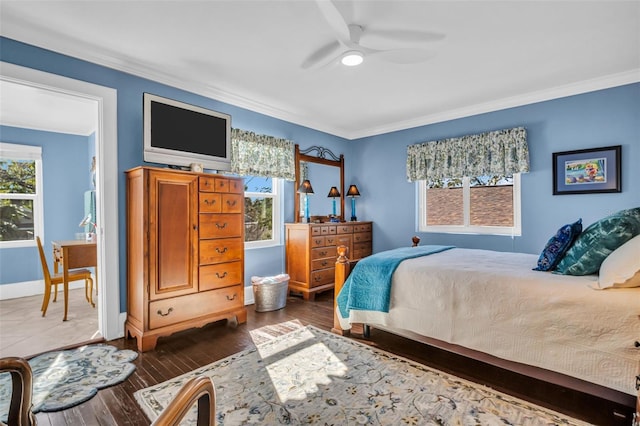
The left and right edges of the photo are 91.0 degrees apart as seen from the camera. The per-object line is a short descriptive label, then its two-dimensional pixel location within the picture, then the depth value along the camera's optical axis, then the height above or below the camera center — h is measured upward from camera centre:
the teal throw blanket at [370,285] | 2.60 -0.63
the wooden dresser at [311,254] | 4.23 -0.60
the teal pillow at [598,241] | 1.93 -0.20
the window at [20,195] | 4.54 +0.26
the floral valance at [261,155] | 3.84 +0.73
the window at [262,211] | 4.20 +0.00
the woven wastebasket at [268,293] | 3.75 -0.99
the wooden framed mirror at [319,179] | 4.67 +0.52
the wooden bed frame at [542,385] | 1.78 -1.17
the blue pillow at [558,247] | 2.28 -0.27
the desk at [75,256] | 3.39 -0.49
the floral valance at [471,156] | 3.83 +0.73
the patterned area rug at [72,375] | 1.94 -1.16
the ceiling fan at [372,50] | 2.31 +1.21
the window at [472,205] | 4.03 +0.07
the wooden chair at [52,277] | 3.54 -0.74
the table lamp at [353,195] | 5.30 +0.27
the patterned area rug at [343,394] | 1.77 -1.16
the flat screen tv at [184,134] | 2.91 +0.78
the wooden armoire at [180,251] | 2.69 -0.37
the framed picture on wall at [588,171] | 3.30 +0.43
